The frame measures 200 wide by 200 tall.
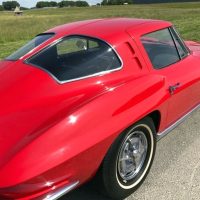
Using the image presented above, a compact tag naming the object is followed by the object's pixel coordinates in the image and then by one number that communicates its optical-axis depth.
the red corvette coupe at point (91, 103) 2.56
